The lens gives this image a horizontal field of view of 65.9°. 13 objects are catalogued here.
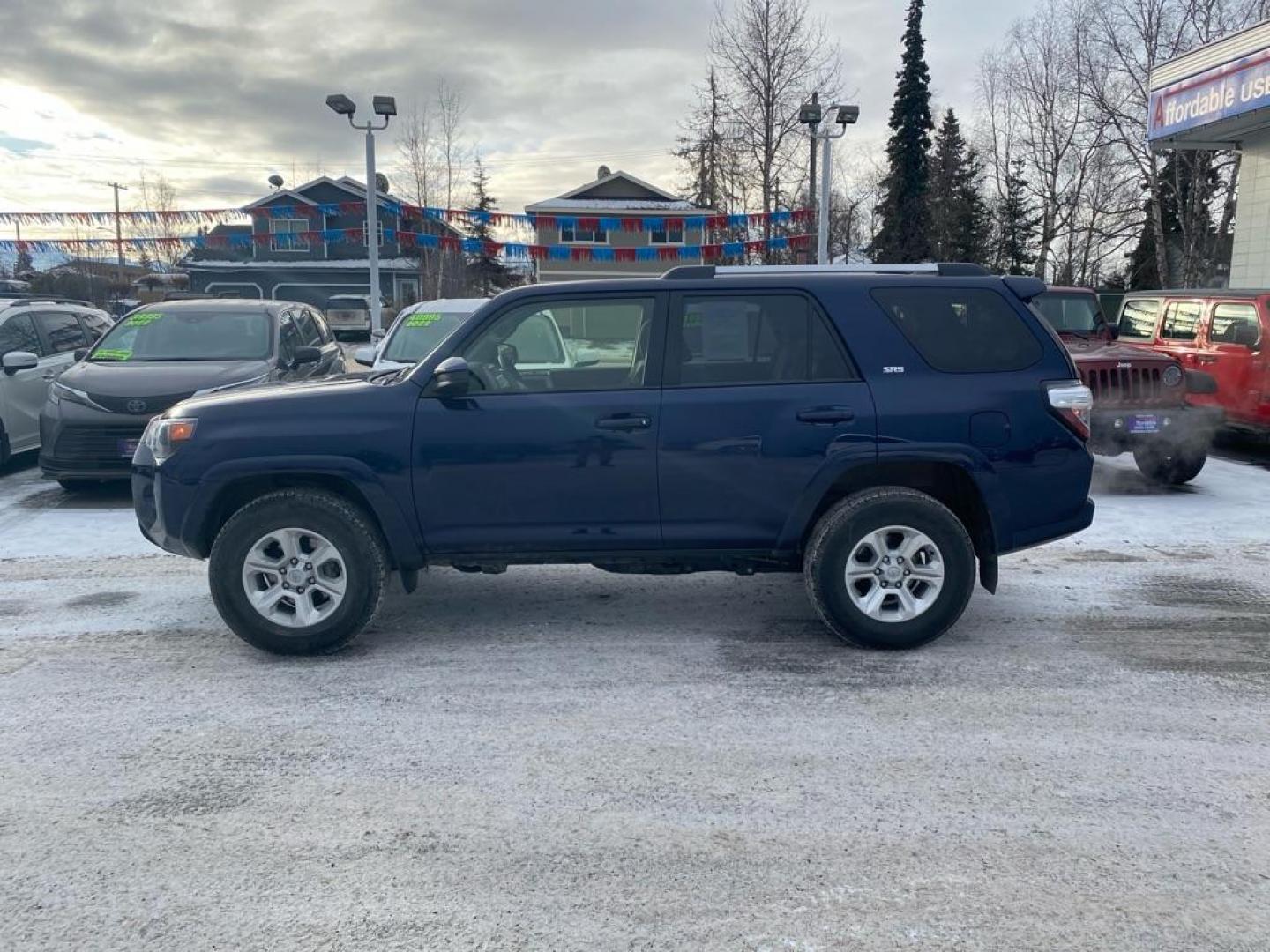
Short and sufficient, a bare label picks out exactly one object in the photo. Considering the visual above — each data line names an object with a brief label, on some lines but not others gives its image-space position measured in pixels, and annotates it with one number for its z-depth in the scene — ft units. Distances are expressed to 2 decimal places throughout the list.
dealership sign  49.88
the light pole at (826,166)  57.21
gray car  27.02
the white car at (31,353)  31.40
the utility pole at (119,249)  98.16
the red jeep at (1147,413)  29.04
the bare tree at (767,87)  110.01
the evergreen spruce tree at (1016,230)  128.98
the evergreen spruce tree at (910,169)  130.11
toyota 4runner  15.53
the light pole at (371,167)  56.90
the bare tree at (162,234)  98.68
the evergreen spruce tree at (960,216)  127.03
